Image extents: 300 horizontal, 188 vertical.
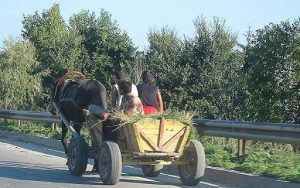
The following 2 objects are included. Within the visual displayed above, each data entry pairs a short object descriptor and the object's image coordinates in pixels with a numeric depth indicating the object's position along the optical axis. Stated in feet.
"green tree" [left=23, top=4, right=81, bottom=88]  122.72
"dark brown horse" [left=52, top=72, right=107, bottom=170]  36.04
